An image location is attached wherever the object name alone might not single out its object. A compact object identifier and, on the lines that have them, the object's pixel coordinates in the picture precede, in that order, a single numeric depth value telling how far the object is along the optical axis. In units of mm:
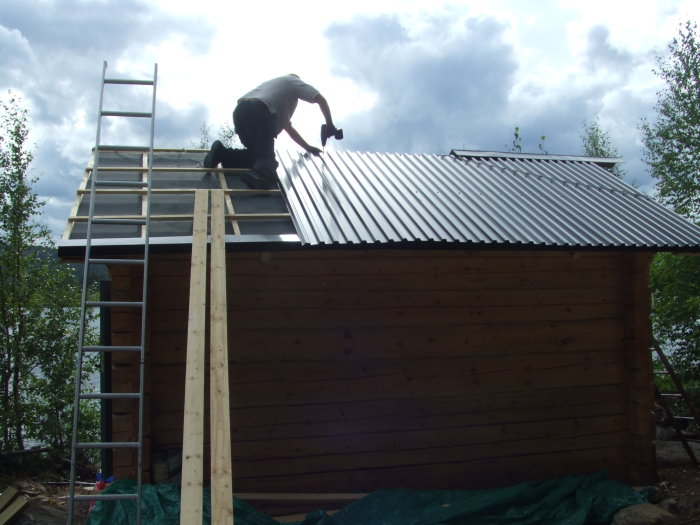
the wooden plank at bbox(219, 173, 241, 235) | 4999
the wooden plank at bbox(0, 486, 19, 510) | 5740
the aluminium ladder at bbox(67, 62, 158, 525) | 4160
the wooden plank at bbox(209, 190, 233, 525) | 2713
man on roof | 6352
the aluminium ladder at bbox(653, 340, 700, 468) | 8234
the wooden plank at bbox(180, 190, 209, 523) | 2771
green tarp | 4953
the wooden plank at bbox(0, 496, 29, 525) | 5379
